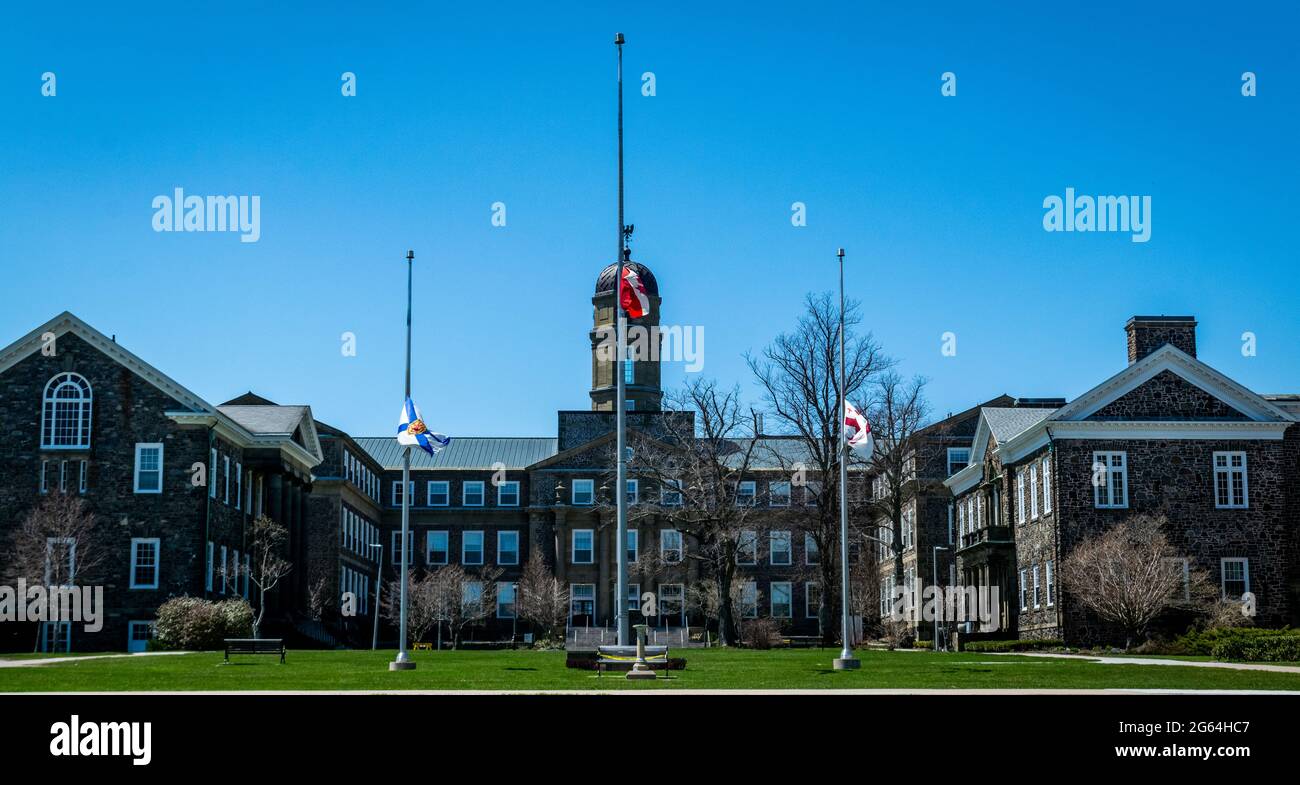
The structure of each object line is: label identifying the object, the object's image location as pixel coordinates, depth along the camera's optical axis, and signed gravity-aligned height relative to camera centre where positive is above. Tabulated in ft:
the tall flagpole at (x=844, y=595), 114.42 -2.58
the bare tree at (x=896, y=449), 189.16 +14.79
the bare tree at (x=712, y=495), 194.90 +8.99
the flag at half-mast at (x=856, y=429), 118.21 +10.61
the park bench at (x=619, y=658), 101.30 -6.51
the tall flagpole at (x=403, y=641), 111.45 -5.99
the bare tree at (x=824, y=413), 187.11 +18.96
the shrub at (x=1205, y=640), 143.57 -7.93
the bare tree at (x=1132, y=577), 160.66 -1.81
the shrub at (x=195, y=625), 173.27 -7.08
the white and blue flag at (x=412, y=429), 117.70 +10.67
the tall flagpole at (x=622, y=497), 98.85 +4.40
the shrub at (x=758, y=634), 204.64 -10.00
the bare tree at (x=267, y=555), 212.64 +1.20
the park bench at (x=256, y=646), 134.82 -7.49
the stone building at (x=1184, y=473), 180.34 +10.75
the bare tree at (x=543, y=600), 277.23 -7.00
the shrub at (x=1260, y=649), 124.77 -7.62
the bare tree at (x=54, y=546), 183.21 +2.31
